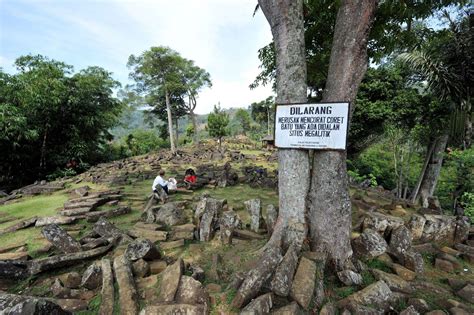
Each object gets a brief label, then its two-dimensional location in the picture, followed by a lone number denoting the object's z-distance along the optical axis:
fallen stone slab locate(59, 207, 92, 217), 5.29
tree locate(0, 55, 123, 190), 11.06
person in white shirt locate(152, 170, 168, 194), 6.60
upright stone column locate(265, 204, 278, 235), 3.65
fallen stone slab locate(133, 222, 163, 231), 4.22
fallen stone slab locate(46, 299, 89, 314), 2.32
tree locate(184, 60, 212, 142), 19.78
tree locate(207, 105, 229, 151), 21.56
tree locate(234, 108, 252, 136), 42.16
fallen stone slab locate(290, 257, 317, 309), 2.26
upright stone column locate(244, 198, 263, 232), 4.01
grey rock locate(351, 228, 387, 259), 3.19
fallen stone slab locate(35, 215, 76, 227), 4.88
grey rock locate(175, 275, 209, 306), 2.22
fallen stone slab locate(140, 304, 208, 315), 2.07
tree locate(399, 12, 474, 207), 7.25
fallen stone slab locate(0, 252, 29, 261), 3.37
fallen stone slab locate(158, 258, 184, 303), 2.28
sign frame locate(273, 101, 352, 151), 2.69
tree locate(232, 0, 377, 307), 2.81
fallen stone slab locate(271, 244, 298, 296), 2.32
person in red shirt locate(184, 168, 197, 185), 8.09
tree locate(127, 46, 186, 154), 17.02
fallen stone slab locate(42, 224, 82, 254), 3.43
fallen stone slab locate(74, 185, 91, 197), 7.36
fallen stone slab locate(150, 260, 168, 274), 2.91
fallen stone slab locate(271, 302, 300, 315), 2.05
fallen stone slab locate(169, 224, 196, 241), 3.88
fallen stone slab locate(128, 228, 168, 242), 3.89
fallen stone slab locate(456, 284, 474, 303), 2.53
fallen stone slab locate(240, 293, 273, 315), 2.00
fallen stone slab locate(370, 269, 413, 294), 2.61
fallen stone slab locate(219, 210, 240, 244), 3.69
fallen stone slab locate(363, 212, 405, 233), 3.55
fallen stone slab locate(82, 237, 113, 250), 3.50
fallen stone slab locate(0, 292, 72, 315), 1.80
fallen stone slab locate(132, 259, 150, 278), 2.74
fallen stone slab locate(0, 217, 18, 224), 5.58
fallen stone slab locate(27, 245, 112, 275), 2.95
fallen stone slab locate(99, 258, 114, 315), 2.26
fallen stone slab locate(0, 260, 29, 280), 2.82
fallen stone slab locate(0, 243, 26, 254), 3.79
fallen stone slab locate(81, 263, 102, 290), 2.63
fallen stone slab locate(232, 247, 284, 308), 2.23
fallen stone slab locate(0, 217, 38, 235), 4.75
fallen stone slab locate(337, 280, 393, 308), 2.33
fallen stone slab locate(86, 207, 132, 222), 5.11
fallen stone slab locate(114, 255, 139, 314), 2.24
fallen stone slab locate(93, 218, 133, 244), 3.78
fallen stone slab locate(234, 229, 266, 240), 3.69
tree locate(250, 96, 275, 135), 31.99
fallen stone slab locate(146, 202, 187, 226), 4.53
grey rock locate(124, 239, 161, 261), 2.94
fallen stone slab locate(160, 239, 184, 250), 3.60
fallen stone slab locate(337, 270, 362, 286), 2.69
